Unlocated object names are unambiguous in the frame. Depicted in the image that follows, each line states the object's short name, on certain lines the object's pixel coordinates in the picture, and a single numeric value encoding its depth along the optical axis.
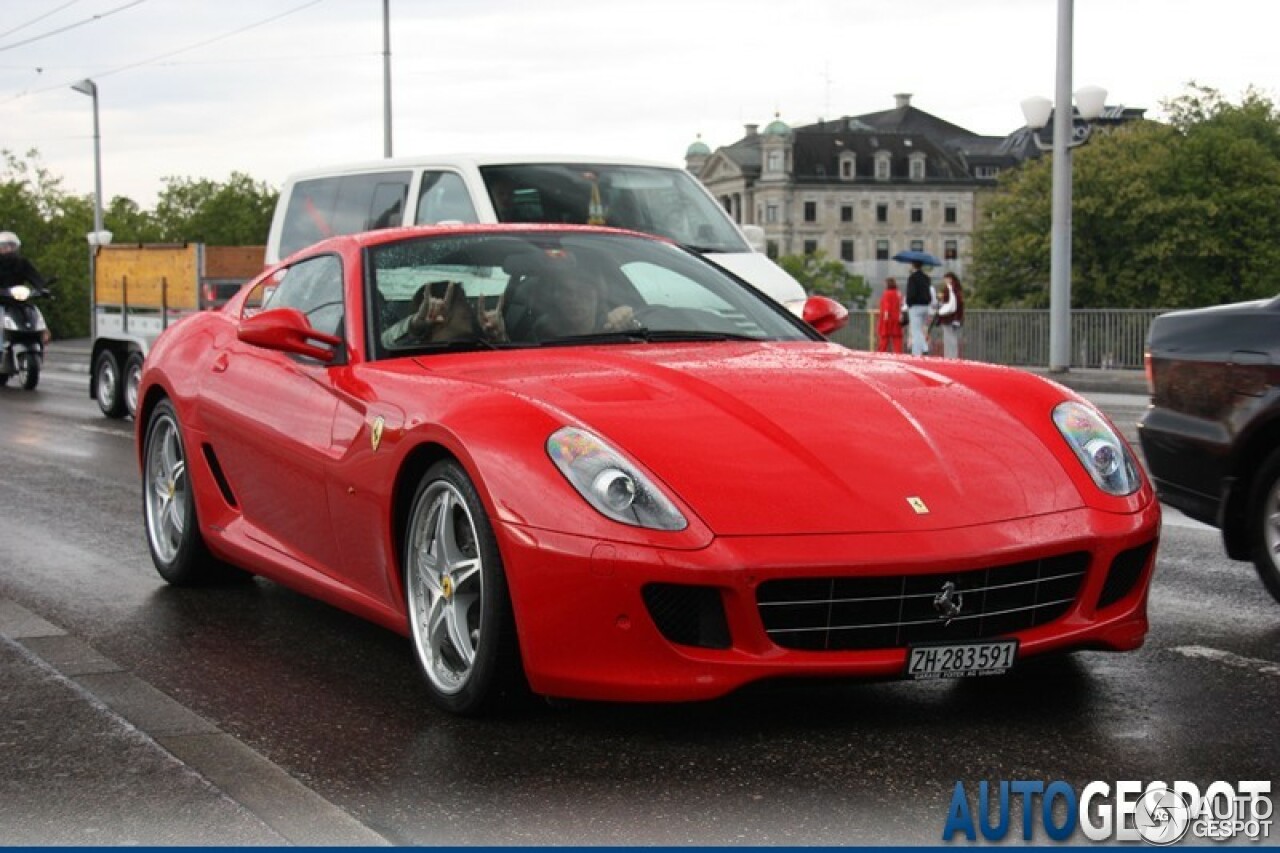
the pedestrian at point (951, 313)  28.31
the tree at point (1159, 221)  86.12
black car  6.92
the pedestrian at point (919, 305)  27.98
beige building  165.12
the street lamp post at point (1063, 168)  27.83
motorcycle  22.97
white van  14.50
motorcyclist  22.89
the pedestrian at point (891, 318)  30.25
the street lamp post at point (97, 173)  62.19
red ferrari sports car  4.74
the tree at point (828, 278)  155.25
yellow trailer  18.23
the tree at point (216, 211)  148.75
